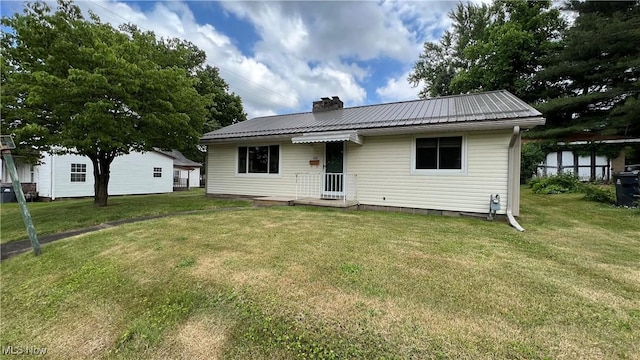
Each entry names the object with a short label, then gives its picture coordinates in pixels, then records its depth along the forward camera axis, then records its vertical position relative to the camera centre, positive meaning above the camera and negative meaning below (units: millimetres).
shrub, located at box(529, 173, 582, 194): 11992 -188
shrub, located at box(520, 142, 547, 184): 17109 +1360
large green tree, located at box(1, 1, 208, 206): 6691 +2299
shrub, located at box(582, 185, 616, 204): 9055 -475
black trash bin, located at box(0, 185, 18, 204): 14659 -1110
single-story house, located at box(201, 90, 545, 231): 6594 +693
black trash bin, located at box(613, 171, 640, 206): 7749 -187
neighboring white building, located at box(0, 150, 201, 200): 14922 -60
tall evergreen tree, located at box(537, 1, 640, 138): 13016 +6019
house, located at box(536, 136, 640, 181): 14702 +1238
